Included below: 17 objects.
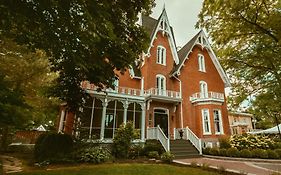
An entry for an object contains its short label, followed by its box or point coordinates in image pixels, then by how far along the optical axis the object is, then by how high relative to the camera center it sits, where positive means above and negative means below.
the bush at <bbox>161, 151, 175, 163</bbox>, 11.58 -1.09
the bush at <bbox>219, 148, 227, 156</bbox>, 13.94 -0.82
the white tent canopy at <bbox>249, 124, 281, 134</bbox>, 22.48 +1.34
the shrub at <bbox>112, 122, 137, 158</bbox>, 12.38 -0.12
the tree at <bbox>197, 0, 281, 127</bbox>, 7.51 +4.44
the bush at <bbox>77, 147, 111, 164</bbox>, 10.35 -1.01
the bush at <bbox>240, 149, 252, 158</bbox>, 13.00 -0.82
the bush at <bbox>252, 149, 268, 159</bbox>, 12.68 -0.78
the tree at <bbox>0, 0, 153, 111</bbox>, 5.16 +3.27
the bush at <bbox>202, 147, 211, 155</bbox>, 15.02 -0.77
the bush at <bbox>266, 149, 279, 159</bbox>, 12.51 -0.81
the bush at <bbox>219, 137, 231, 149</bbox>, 14.58 -0.11
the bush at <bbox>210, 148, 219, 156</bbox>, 14.38 -0.81
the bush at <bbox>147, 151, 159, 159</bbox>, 12.77 -1.02
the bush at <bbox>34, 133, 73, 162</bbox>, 10.21 -0.61
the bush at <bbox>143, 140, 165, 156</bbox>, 13.65 -0.64
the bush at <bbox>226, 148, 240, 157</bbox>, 13.41 -0.79
